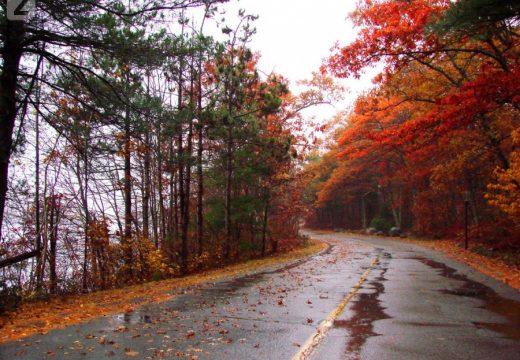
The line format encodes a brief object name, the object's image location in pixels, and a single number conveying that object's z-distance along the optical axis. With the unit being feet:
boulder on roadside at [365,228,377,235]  153.07
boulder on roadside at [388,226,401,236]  138.31
